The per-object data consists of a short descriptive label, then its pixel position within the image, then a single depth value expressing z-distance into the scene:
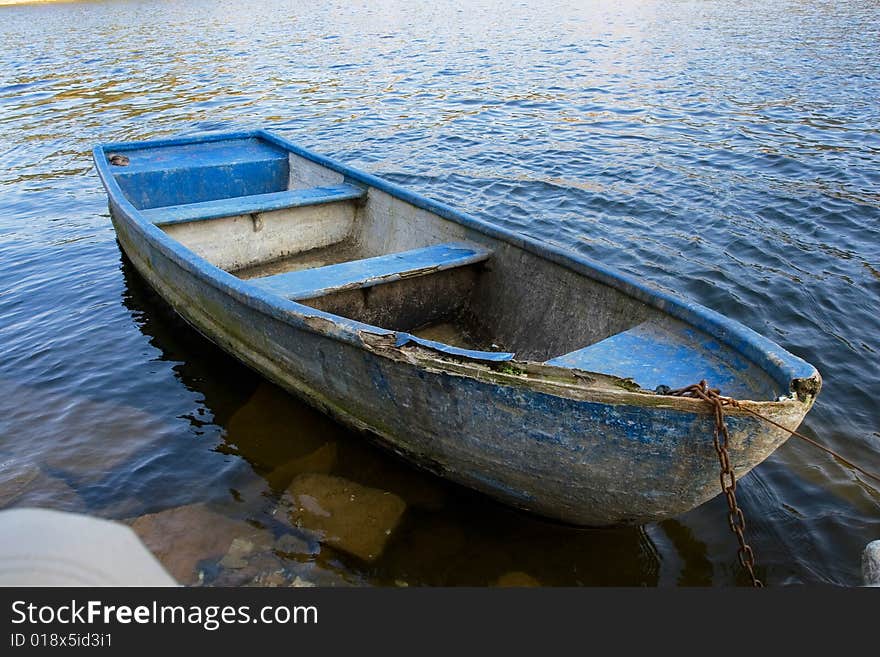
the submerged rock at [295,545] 4.08
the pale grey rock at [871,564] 3.59
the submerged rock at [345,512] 4.13
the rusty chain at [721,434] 2.97
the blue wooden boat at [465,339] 3.30
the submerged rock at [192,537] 4.02
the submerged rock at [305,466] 4.68
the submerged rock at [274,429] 4.95
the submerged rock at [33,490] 4.51
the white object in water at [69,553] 1.63
